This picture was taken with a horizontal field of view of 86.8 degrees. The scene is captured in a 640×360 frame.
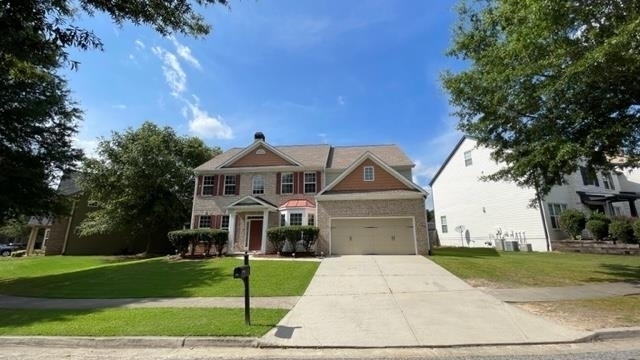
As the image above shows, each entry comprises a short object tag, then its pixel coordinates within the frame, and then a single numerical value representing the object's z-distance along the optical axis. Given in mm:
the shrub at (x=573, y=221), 21562
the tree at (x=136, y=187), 26922
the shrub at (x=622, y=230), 19625
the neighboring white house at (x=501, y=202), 23172
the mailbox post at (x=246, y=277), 7031
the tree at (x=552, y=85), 9938
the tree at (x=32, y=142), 16328
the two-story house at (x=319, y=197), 19516
